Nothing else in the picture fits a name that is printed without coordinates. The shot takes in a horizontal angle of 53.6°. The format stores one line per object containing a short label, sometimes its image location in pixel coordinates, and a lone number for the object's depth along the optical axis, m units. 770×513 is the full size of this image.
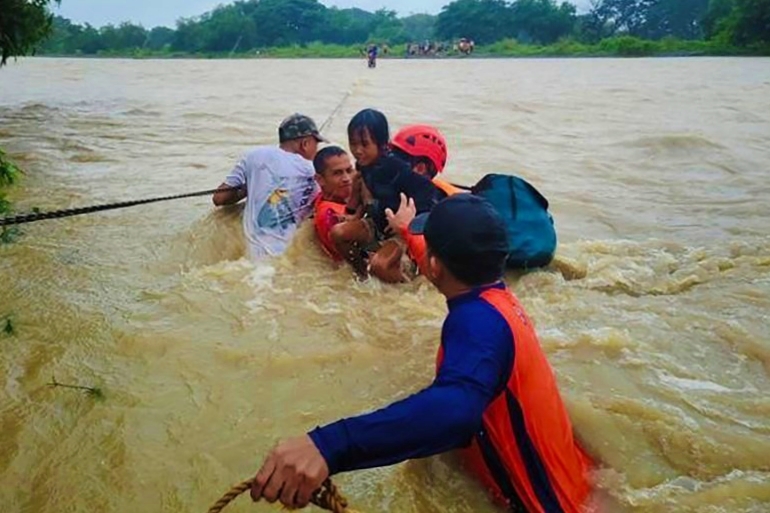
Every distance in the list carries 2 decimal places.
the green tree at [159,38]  93.15
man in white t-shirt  5.55
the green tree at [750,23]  48.31
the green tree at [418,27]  95.09
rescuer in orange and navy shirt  1.80
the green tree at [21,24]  10.54
